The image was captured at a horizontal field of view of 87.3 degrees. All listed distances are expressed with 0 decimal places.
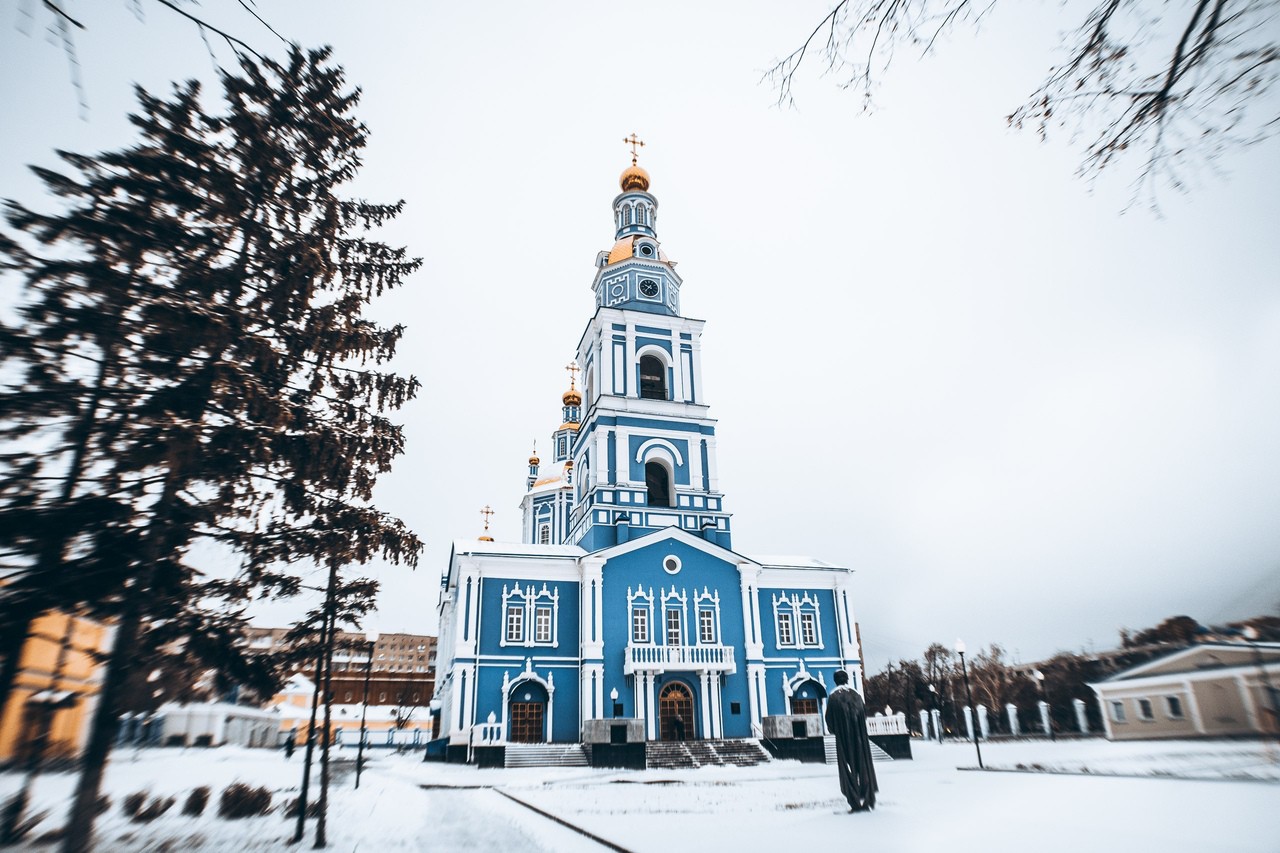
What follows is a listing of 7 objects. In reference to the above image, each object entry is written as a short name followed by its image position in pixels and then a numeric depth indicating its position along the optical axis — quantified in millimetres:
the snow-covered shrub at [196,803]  8852
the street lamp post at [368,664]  13797
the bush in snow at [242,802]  9352
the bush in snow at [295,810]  9716
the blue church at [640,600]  27281
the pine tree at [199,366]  5129
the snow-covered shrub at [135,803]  8281
